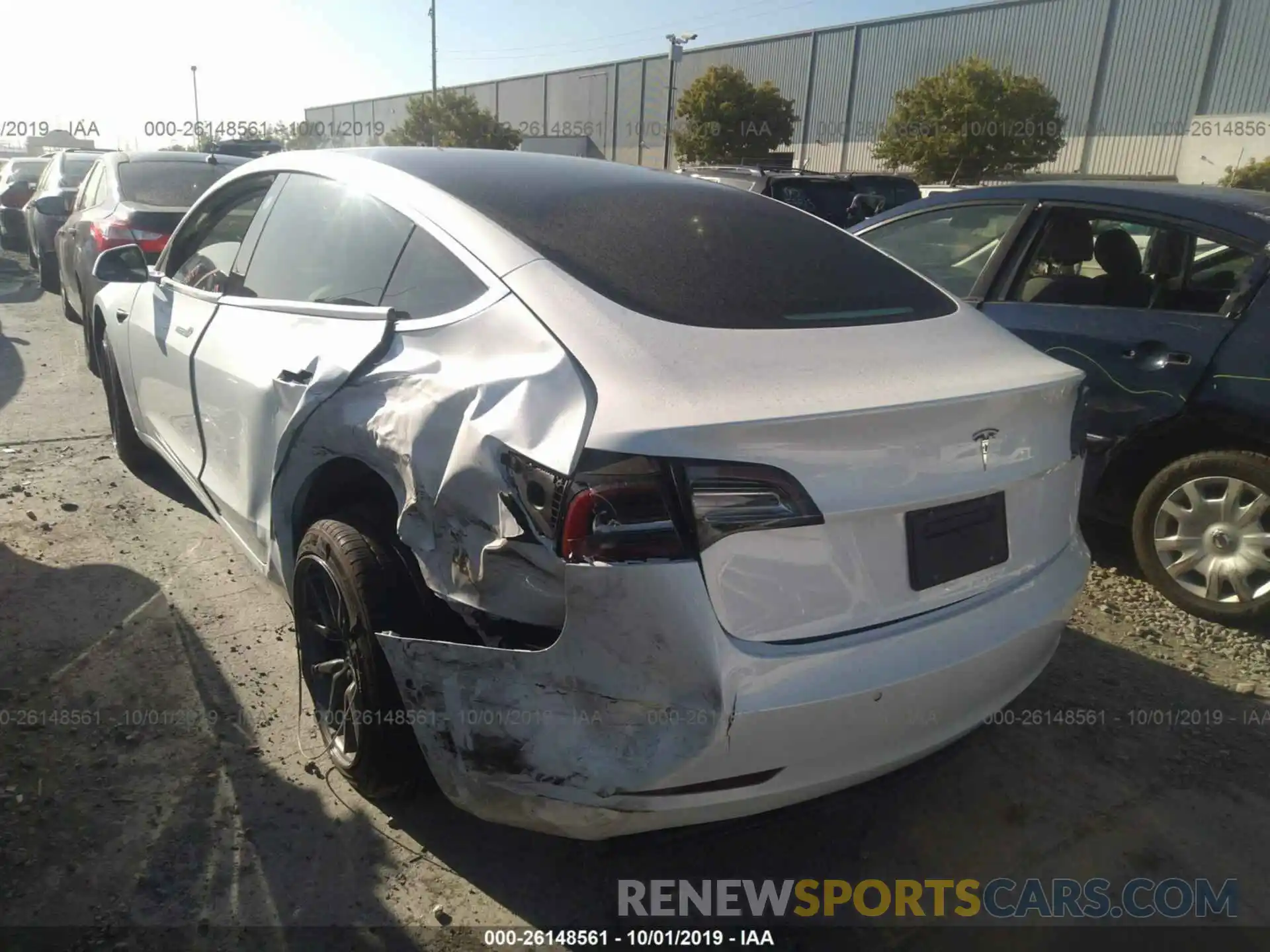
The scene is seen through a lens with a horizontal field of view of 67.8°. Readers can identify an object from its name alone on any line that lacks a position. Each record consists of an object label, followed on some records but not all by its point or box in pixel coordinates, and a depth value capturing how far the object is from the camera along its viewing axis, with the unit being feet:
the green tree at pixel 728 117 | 123.54
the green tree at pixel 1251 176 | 82.08
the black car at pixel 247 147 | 73.34
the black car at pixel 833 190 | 35.12
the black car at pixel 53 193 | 35.55
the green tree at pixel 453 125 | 157.58
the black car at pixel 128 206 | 21.94
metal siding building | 109.40
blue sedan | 11.87
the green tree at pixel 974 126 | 98.48
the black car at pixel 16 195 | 44.27
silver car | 5.84
